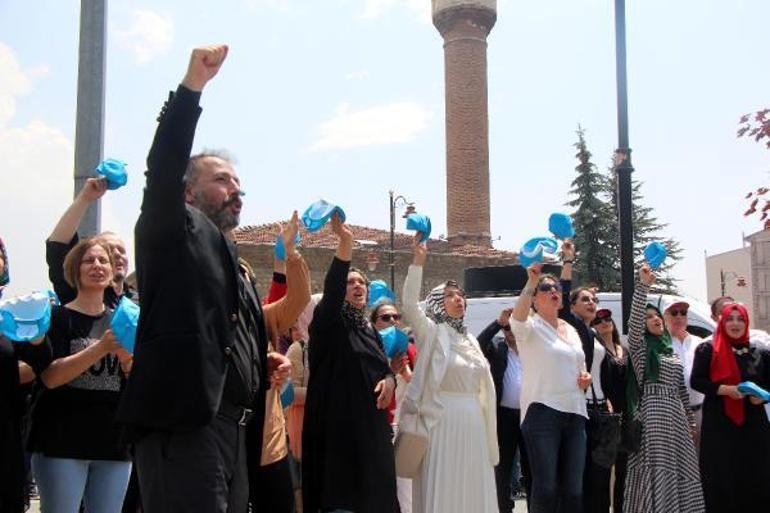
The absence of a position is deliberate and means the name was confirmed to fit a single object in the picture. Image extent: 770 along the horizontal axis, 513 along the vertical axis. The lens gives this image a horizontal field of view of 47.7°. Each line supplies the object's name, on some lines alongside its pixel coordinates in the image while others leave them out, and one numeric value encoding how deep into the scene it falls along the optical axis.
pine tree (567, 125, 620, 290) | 34.44
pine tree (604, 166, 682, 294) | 34.19
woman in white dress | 6.06
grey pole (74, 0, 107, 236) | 5.46
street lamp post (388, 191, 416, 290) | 23.31
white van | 10.42
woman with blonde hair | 4.32
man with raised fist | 2.91
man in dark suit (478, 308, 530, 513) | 7.71
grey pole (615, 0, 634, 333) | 7.93
